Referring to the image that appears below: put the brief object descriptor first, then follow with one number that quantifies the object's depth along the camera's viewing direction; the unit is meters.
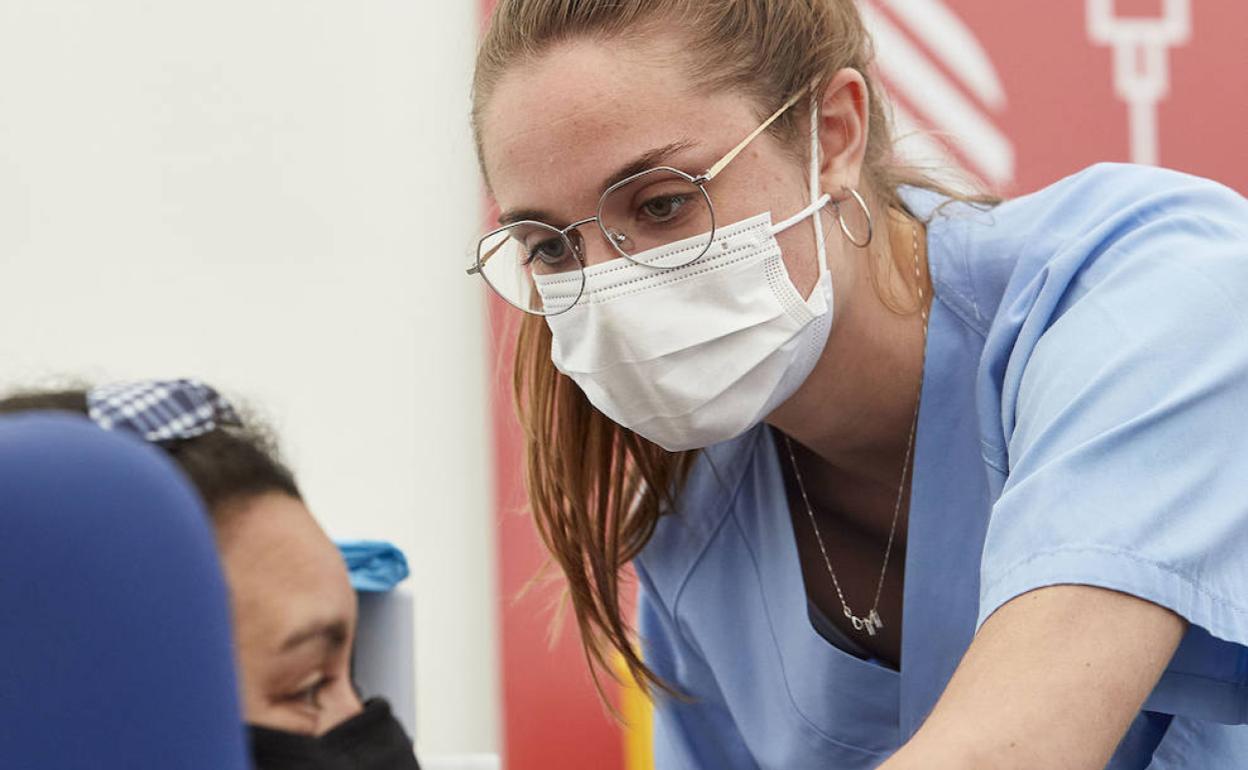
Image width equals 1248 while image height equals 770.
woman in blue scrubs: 2.54
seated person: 2.51
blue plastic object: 2.80
